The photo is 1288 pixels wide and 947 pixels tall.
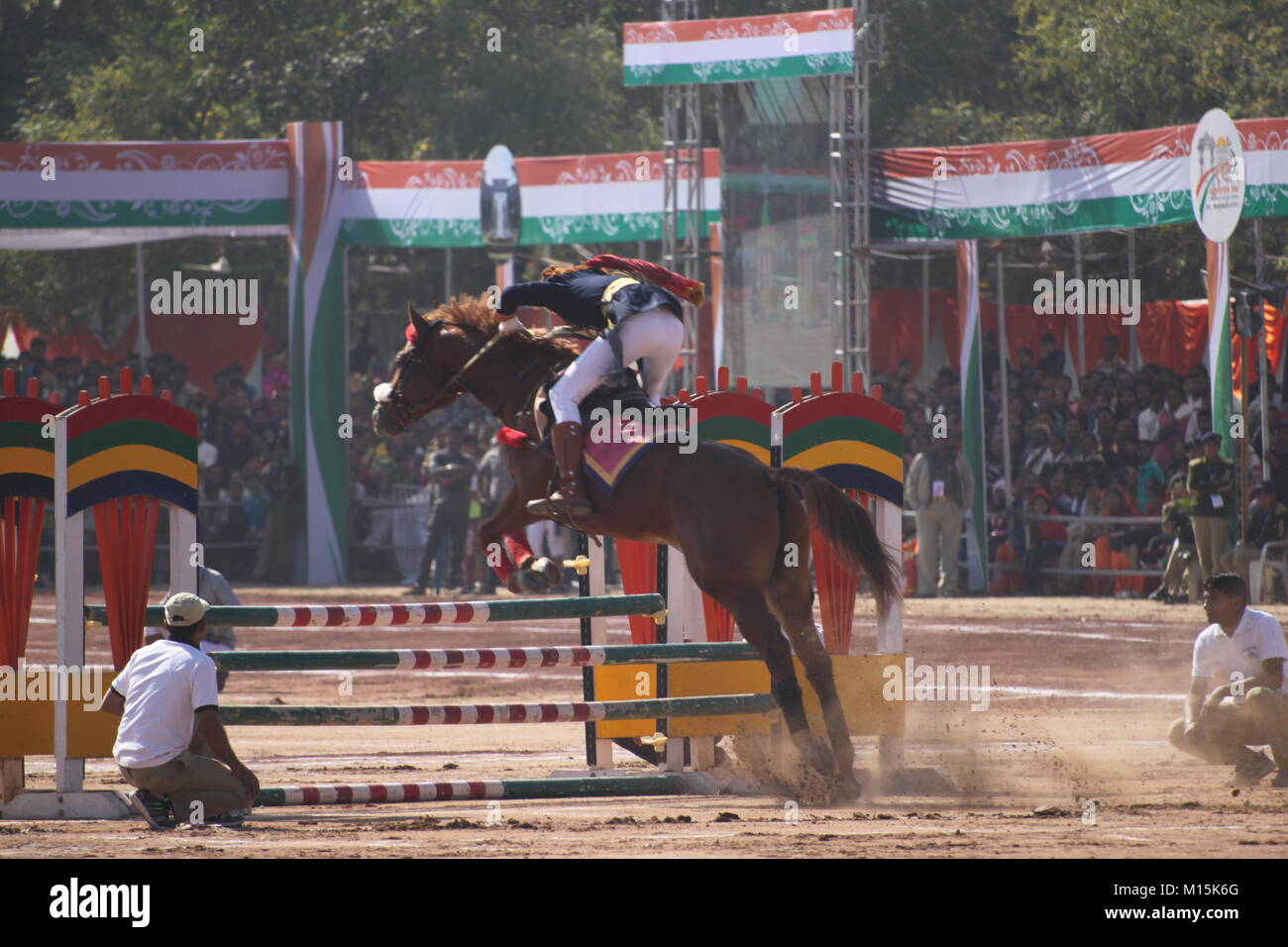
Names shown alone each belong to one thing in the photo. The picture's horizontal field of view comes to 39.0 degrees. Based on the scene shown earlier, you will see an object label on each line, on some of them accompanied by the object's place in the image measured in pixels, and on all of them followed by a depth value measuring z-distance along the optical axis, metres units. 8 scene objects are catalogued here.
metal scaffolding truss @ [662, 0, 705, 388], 21.44
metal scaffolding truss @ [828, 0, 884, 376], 20.19
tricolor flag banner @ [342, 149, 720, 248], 23.58
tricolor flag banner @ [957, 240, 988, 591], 20.66
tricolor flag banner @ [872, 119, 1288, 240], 17.77
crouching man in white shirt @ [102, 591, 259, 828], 7.74
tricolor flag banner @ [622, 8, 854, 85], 20.22
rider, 8.32
